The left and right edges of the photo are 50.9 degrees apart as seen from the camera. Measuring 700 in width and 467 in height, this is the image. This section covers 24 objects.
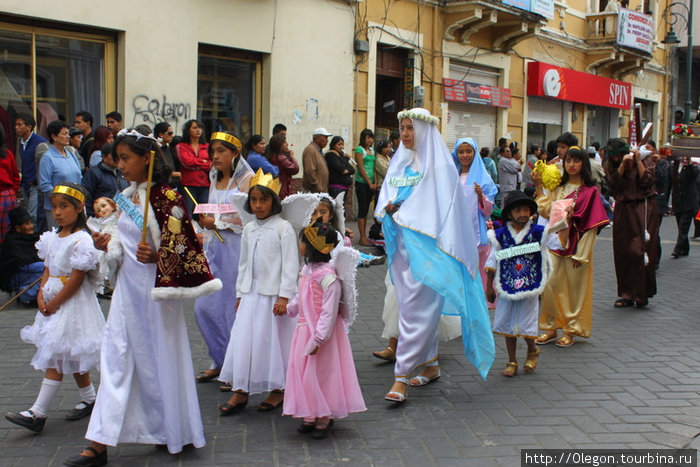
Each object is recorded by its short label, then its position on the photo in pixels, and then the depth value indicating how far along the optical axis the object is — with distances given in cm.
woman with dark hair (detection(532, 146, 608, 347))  693
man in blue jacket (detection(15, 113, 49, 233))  906
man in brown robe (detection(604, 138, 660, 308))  840
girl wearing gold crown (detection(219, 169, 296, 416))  482
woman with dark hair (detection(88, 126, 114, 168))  902
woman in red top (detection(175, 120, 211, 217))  1000
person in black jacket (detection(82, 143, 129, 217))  830
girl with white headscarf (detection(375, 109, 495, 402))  521
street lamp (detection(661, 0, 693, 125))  2477
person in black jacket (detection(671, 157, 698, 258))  1330
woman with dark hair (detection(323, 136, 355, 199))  1266
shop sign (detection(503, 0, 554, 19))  1872
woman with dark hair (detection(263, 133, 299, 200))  1187
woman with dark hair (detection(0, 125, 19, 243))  820
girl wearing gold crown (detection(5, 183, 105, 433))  454
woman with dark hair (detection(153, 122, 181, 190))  1013
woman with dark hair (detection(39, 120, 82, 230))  852
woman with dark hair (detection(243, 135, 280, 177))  1016
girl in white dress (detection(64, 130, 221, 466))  398
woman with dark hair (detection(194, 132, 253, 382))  539
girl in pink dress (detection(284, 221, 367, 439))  445
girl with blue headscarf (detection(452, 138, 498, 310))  662
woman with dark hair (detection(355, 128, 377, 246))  1309
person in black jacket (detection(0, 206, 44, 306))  791
